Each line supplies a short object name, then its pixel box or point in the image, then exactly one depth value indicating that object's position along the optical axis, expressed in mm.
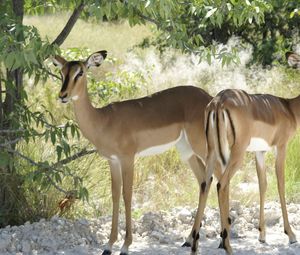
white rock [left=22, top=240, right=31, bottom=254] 12875
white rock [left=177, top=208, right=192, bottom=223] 14898
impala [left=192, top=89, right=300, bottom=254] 12562
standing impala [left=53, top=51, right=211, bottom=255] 13078
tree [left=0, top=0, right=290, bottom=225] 10961
